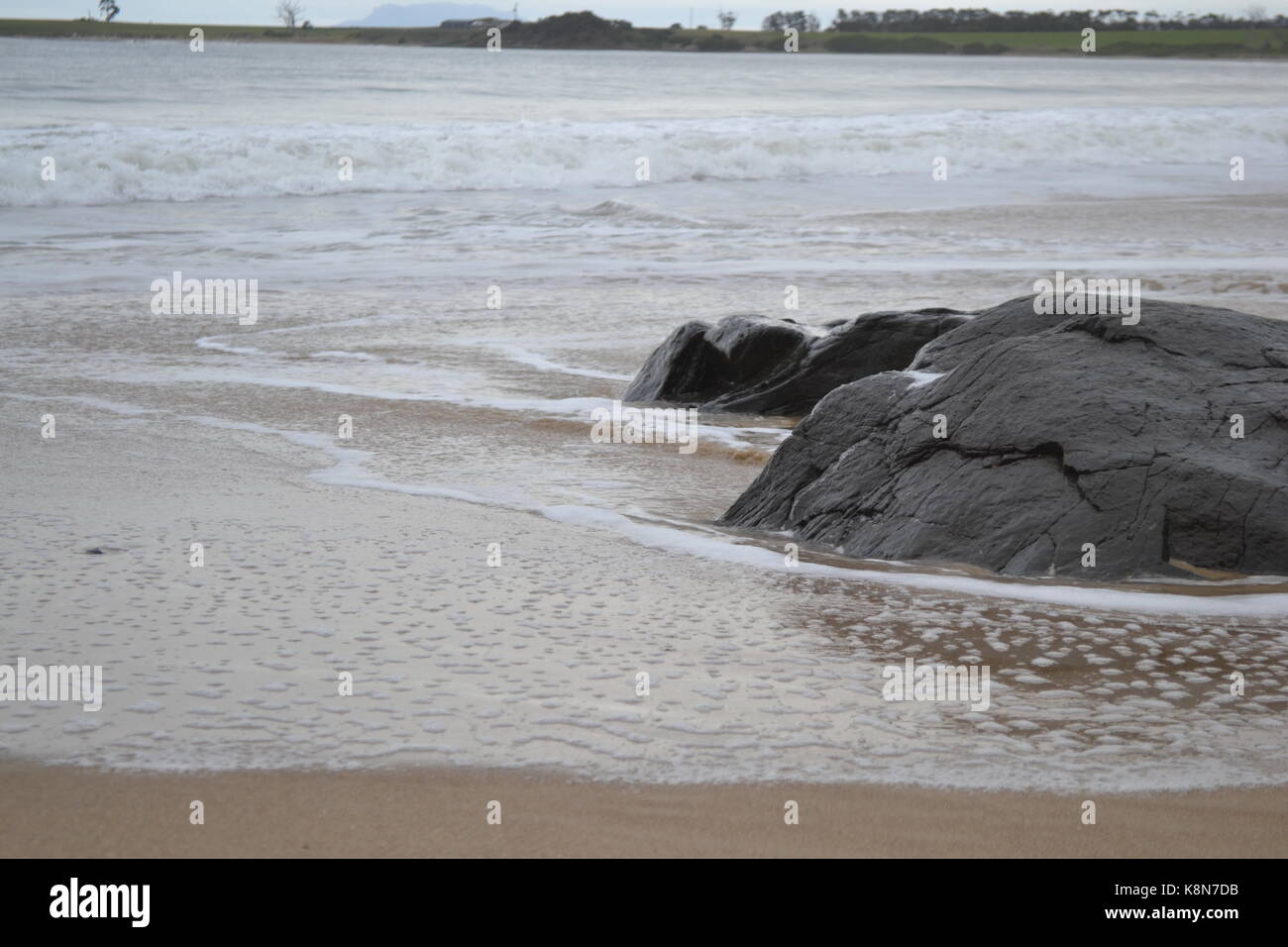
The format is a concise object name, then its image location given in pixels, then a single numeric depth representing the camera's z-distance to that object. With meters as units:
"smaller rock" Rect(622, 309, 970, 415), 7.07
